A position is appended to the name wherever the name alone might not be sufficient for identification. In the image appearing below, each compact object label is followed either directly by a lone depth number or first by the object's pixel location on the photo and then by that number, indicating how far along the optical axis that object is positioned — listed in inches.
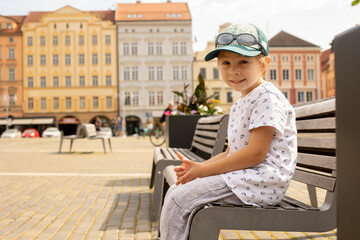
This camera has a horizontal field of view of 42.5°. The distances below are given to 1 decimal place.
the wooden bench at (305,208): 70.9
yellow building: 2240.4
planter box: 252.2
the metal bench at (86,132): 528.1
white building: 2253.9
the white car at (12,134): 1758.1
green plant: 290.5
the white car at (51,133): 1775.3
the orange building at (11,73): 2242.5
